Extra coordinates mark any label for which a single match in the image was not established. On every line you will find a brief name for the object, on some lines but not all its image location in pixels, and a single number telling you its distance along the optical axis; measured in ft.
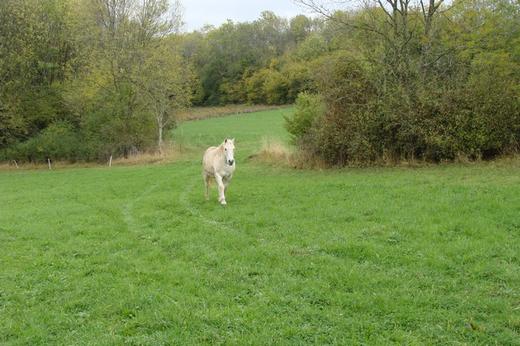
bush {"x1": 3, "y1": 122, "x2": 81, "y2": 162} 121.80
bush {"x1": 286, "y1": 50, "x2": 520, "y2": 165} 63.82
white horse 46.91
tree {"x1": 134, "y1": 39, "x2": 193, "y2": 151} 117.19
